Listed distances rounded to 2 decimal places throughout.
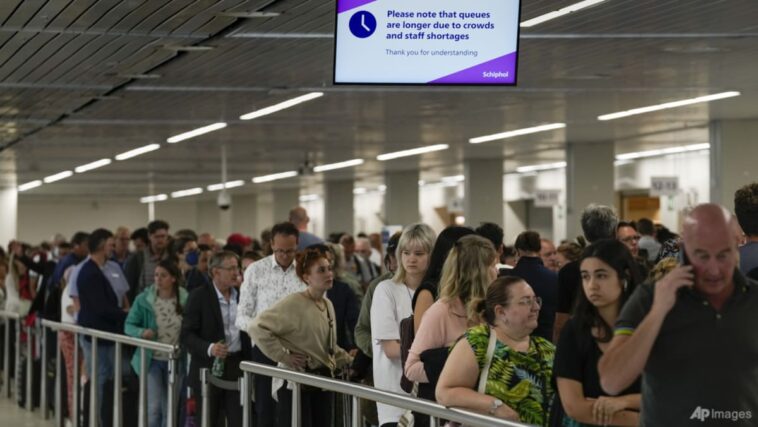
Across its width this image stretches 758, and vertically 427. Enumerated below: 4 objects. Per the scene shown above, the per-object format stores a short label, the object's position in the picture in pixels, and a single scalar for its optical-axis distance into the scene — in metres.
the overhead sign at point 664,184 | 27.47
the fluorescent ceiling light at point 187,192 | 43.84
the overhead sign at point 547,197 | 32.66
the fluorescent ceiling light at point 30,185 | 35.93
